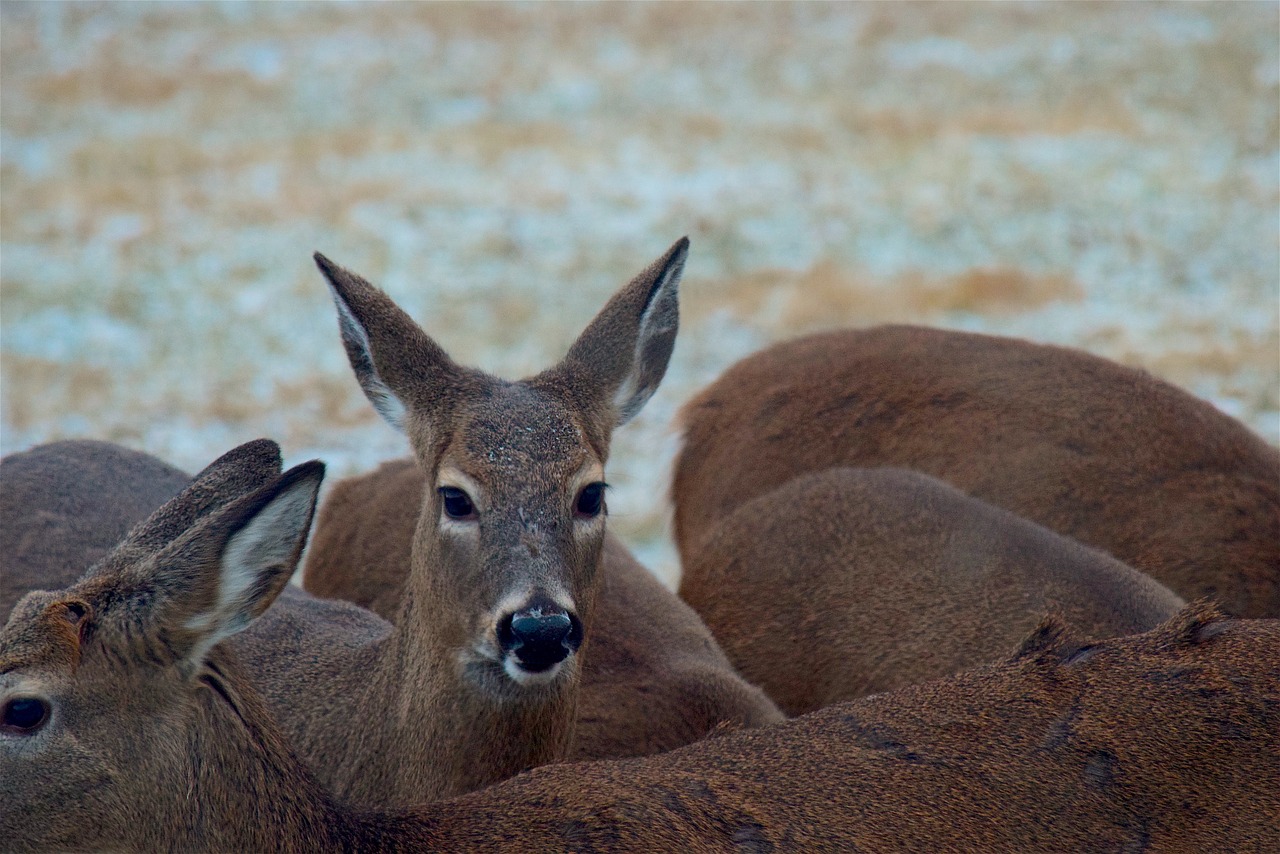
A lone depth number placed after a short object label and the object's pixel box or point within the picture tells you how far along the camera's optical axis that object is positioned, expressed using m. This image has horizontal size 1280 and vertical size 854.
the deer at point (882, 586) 11.34
